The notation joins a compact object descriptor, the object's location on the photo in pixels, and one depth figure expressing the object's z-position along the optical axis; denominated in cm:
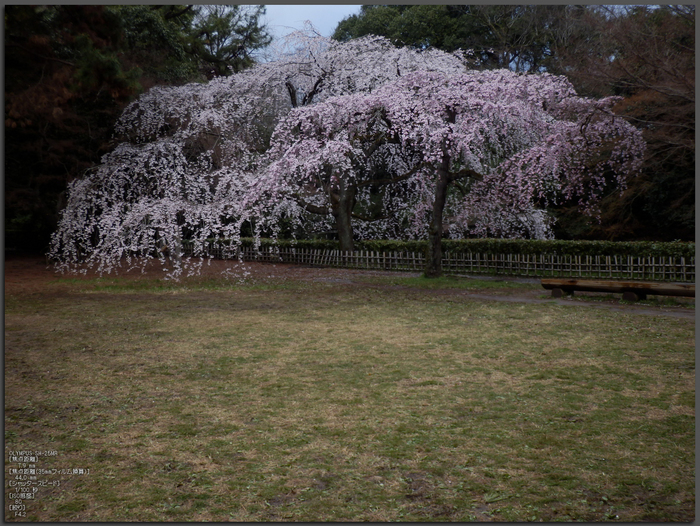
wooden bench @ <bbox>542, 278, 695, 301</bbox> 937
